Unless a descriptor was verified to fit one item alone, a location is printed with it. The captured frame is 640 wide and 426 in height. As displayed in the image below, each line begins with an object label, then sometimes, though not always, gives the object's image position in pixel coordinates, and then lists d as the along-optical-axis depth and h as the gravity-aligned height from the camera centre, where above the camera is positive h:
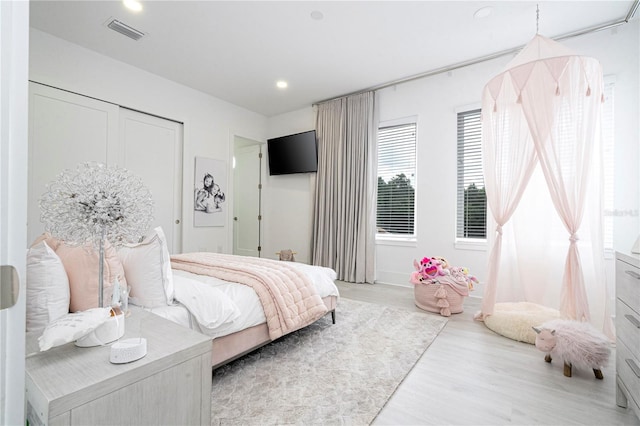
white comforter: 1.67 -0.56
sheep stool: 1.85 -0.83
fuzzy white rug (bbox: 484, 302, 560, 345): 2.47 -0.91
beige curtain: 4.55 +0.41
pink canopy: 2.44 +0.74
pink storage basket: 3.11 -0.89
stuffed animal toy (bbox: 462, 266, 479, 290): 3.25 -0.70
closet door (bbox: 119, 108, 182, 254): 3.93 +0.72
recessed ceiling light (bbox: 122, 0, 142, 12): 2.73 +1.92
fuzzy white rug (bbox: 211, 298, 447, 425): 1.55 -1.03
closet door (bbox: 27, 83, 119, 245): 3.09 +0.86
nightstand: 0.79 -0.50
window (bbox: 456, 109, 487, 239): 3.82 +0.43
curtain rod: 2.92 +1.92
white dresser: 1.39 -0.58
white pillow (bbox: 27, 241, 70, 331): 1.19 -0.32
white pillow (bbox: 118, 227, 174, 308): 1.63 -0.34
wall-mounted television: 5.18 +1.07
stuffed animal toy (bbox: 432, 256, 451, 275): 3.26 -0.58
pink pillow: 1.37 -0.30
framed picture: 4.64 +0.32
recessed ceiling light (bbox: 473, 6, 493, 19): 2.78 +1.92
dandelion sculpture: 1.12 +0.02
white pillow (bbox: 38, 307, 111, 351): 0.89 -0.37
